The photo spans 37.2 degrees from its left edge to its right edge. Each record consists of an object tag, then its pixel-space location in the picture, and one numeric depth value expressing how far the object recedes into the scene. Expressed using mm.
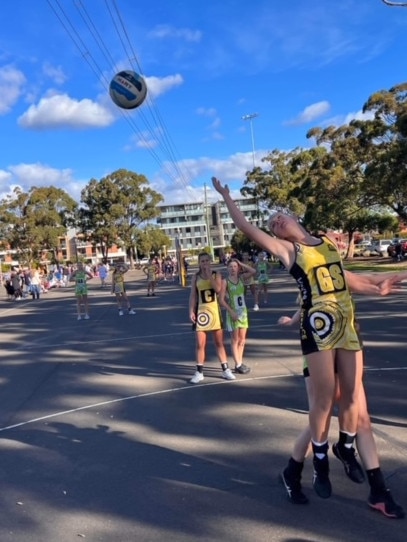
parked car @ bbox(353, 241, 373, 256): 60988
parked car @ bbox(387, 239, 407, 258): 41812
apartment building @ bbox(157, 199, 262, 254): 157125
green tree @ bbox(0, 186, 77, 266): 69250
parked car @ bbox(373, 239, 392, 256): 56188
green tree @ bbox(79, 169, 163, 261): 77375
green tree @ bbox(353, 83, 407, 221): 26031
